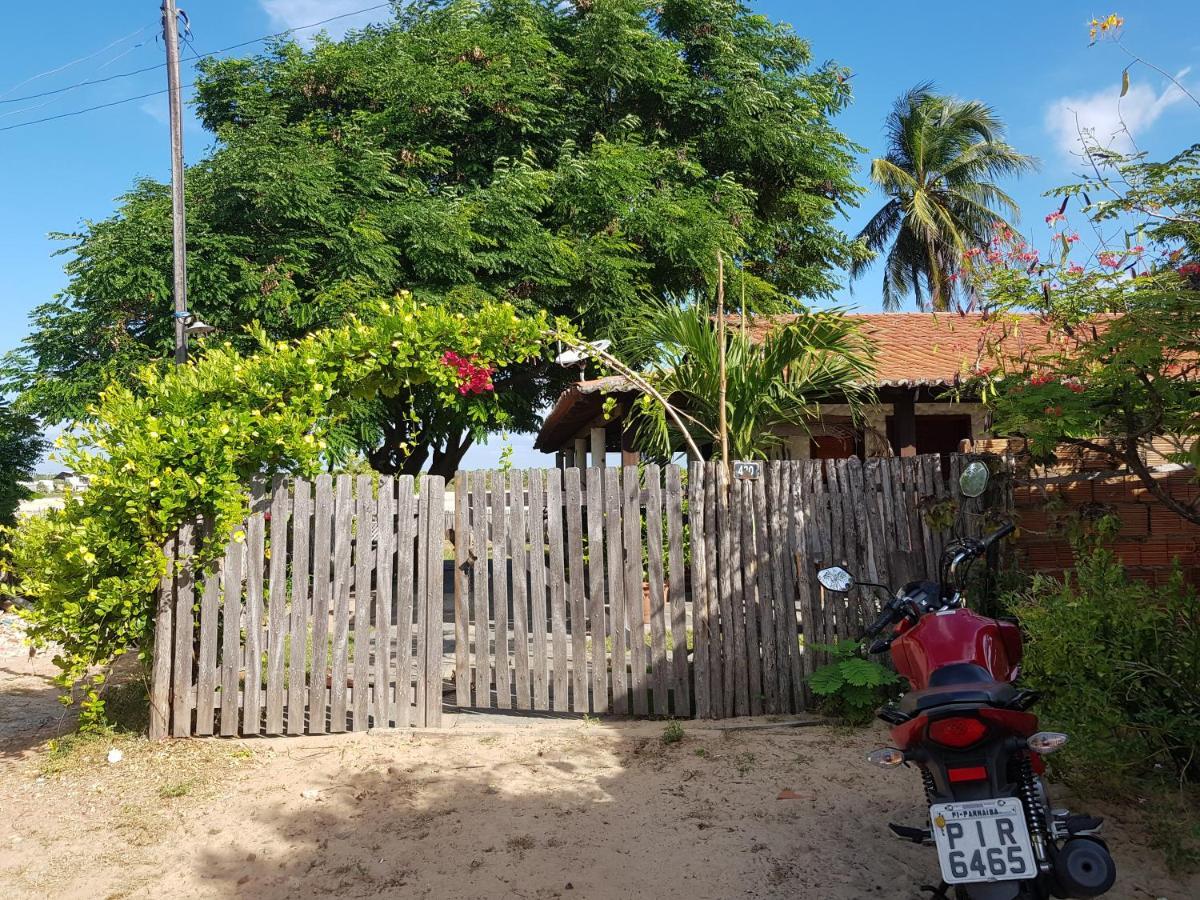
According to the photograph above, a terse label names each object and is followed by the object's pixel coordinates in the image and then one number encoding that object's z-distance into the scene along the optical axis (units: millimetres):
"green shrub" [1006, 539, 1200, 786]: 3477
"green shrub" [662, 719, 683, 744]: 4750
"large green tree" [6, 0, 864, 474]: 12352
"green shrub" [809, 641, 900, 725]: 4797
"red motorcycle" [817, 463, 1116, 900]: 2248
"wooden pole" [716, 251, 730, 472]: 5676
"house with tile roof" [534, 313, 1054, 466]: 9875
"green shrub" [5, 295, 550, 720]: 4727
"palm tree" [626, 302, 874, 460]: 6227
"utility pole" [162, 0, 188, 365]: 10438
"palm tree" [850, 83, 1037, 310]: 25938
